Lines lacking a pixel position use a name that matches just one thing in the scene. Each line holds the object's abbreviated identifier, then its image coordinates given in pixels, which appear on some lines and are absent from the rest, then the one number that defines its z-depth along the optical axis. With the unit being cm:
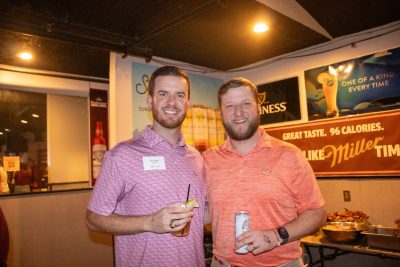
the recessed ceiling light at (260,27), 347
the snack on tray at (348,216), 358
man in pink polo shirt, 182
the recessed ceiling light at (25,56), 402
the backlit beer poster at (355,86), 363
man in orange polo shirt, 198
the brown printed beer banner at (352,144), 359
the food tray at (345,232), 333
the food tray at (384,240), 304
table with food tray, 304
